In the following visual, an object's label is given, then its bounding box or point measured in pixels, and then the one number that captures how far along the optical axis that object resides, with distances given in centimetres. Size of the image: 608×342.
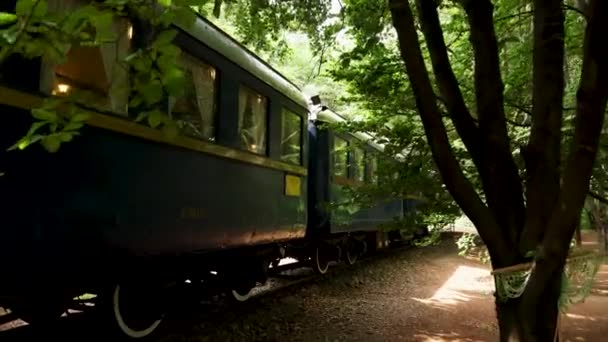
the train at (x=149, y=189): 337
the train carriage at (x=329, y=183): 964
